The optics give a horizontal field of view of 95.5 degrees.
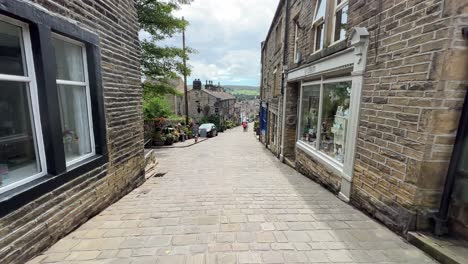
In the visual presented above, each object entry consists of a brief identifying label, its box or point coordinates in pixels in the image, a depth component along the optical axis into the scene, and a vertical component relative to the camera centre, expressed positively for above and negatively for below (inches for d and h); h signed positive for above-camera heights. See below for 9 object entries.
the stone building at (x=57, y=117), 84.3 -8.1
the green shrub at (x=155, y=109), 586.2 -19.7
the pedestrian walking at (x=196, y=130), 647.3 -88.6
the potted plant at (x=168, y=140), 561.4 -99.1
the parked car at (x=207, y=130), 873.5 -115.4
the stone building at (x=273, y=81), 357.4 +46.7
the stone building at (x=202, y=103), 1379.2 -3.1
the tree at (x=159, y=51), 395.5 +102.0
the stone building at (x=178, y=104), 1346.9 -12.0
